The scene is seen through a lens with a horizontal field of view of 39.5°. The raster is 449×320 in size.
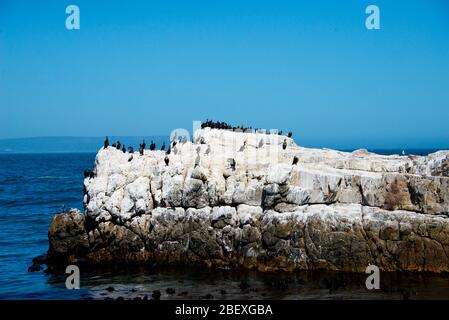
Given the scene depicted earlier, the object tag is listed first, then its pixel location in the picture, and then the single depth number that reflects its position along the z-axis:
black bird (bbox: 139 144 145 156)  48.53
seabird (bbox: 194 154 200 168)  45.06
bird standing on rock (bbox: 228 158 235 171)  45.16
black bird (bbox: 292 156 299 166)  44.44
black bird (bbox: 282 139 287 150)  48.08
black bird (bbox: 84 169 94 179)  47.13
